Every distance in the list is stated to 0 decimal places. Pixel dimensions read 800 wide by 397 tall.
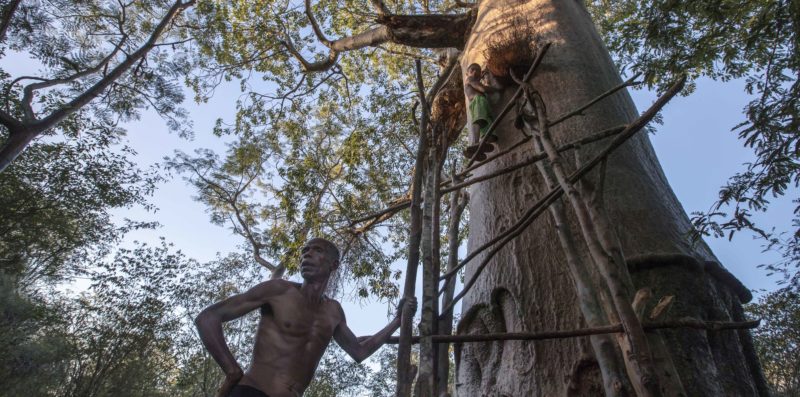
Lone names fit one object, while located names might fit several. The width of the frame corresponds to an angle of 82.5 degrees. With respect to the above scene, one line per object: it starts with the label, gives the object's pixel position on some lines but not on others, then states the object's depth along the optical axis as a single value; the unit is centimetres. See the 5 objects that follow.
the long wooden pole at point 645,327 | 110
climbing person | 276
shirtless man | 198
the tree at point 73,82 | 793
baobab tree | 153
